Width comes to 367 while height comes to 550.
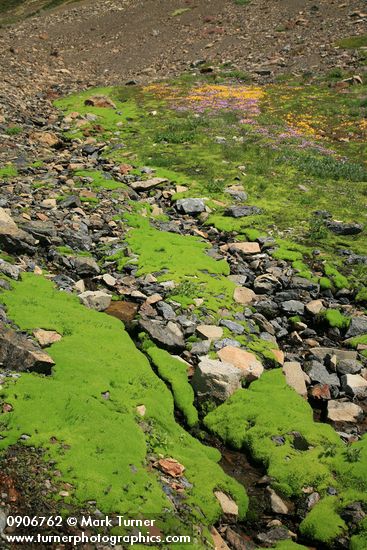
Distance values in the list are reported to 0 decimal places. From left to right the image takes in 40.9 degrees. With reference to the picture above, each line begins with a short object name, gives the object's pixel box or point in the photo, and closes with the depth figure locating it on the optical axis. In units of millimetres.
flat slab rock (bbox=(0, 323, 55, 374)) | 9805
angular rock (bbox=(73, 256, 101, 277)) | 16188
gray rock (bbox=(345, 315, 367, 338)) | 14914
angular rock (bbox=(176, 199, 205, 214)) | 21969
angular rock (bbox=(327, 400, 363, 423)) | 11594
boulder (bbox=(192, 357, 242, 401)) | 11555
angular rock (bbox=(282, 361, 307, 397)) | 12336
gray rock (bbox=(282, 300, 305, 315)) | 15680
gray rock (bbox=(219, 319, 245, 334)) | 13891
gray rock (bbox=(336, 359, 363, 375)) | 13133
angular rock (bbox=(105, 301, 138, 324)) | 14016
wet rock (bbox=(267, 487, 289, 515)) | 9094
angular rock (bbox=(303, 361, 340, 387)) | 12781
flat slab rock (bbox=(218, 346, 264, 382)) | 12289
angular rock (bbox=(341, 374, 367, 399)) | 12344
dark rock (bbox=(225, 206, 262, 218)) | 21484
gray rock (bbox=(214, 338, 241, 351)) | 12950
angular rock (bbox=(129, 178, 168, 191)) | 23875
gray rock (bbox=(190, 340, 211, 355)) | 12812
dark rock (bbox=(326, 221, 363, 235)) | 20516
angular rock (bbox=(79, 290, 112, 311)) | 14109
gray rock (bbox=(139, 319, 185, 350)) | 12938
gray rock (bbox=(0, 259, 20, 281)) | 13812
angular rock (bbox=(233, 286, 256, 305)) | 15706
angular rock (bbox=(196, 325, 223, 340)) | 13312
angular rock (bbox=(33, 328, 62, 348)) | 11062
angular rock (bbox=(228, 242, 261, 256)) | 18641
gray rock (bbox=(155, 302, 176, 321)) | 14107
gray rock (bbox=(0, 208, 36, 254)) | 15281
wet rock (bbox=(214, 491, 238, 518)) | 8688
